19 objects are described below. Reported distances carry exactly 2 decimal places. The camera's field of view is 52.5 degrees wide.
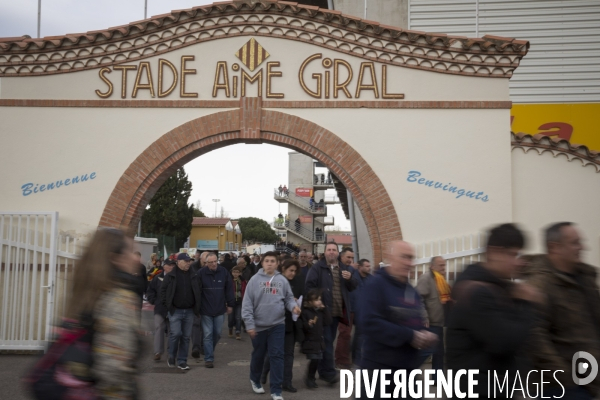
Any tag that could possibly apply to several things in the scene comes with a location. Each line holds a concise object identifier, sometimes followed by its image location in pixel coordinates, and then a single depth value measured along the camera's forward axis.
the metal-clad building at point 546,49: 15.43
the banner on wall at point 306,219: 58.84
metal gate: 10.72
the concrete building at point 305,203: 57.96
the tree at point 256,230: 100.19
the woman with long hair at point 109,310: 3.49
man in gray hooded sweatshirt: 7.99
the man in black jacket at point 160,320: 10.81
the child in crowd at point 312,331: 8.56
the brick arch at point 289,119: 11.23
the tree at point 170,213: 51.16
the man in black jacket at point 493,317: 3.53
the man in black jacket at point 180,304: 10.22
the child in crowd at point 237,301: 14.41
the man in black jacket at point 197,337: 11.19
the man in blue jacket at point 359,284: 7.67
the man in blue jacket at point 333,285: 9.52
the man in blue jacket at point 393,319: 4.53
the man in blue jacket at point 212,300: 10.40
